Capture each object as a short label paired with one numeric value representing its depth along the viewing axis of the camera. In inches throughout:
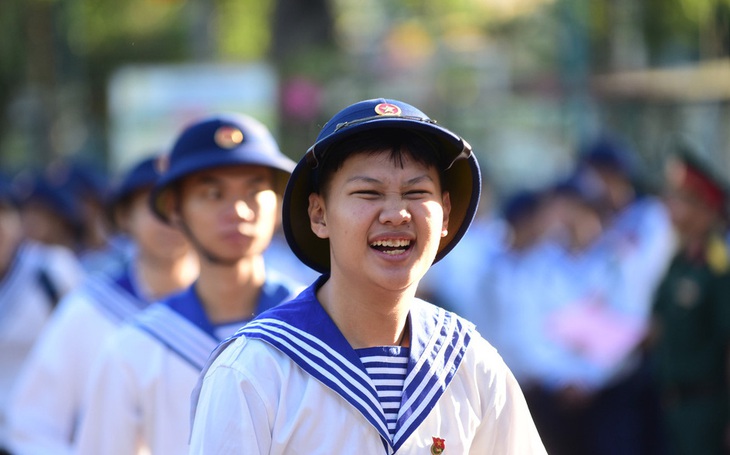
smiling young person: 274.5
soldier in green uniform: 693.3
